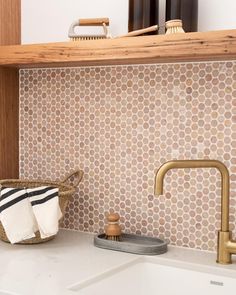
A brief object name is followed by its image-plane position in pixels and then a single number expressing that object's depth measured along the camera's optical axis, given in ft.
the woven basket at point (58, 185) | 5.68
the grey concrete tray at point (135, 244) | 5.44
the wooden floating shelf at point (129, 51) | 4.68
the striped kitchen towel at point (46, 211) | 5.49
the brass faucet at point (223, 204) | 4.96
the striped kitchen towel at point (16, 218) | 5.44
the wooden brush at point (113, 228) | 5.73
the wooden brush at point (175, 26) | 4.95
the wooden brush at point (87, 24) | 5.60
